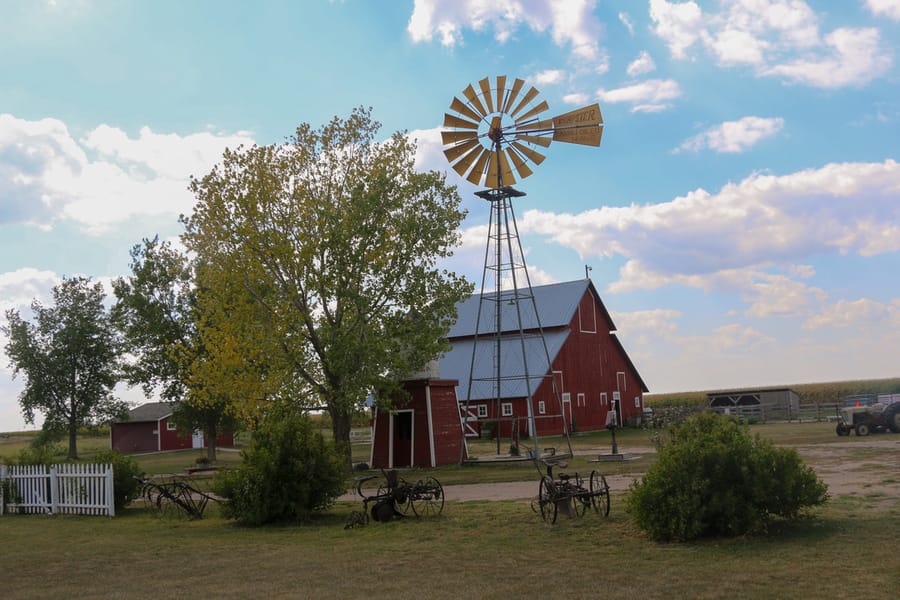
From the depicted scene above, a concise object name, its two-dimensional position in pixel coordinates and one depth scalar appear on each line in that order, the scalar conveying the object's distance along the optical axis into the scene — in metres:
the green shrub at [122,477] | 20.98
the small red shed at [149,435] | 71.88
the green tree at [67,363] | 55.75
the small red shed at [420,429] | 33.72
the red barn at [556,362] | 51.59
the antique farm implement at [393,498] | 16.92
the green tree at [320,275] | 30.66
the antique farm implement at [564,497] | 15.02
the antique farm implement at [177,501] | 19.11
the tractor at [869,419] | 37.44
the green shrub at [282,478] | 17.45
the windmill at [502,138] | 32.62
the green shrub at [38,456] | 22.27
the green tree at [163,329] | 48.66
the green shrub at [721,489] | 12.49
